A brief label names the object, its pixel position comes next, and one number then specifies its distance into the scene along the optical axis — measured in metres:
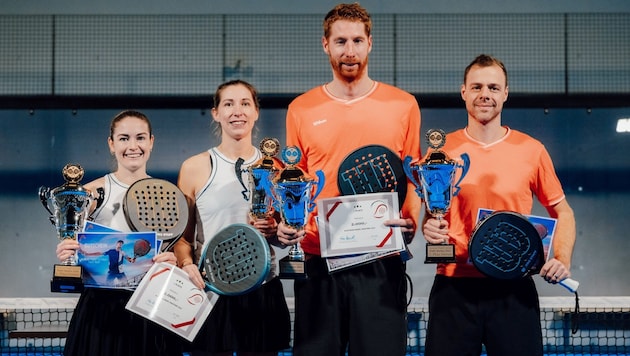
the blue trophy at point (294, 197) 2.94
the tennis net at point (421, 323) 4.87
